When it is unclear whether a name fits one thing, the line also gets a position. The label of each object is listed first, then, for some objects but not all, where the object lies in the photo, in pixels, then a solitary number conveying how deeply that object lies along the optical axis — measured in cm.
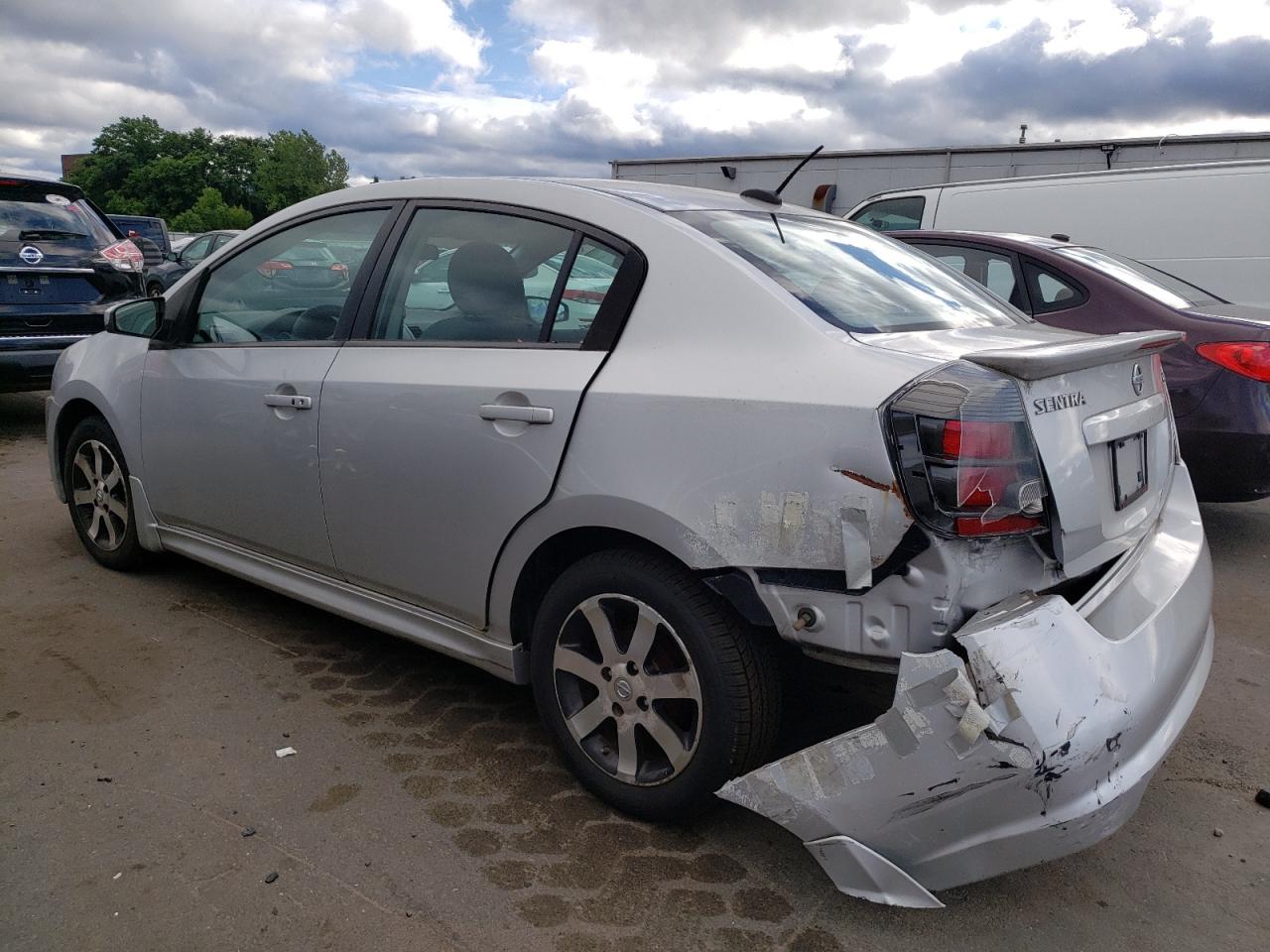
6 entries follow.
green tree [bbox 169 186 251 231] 7438
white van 728
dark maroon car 457
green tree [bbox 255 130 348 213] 9406
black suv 708
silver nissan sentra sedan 197
